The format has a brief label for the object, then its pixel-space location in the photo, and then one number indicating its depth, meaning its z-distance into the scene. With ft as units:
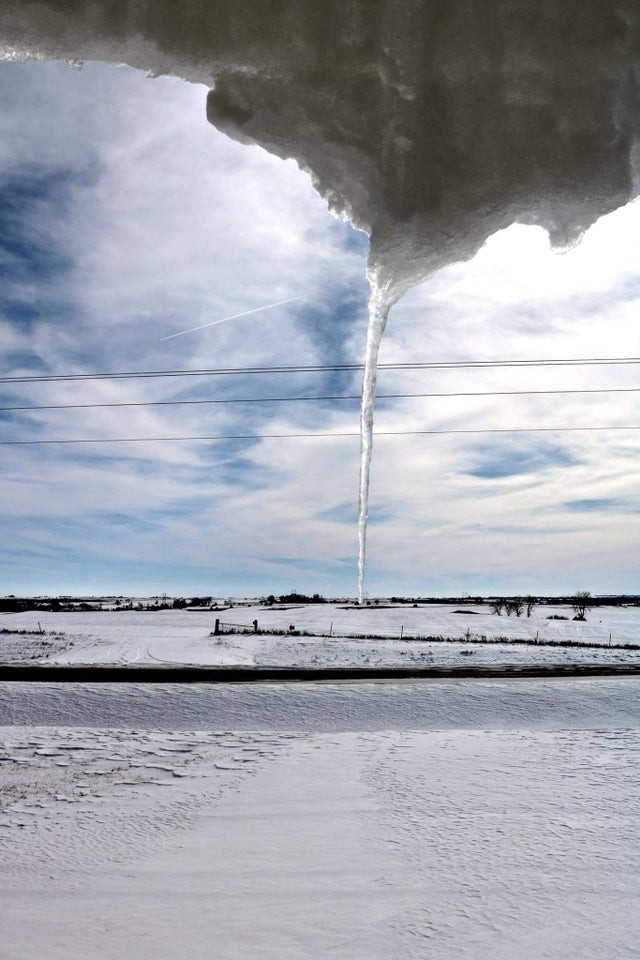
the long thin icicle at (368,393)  5.90
